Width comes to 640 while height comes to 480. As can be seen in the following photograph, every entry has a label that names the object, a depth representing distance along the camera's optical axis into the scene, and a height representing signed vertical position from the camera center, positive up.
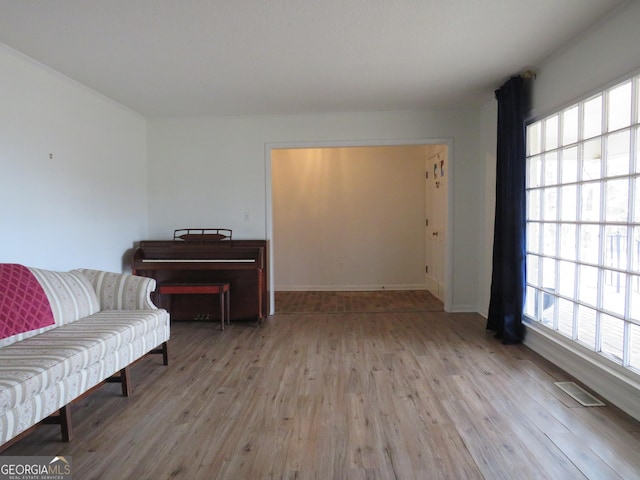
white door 4.94 +0.05
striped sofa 1.76 -0.67
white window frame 2.21 -0.16
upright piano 4.08 -0.53
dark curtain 3.30 +0.04
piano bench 3.96 -0.68
